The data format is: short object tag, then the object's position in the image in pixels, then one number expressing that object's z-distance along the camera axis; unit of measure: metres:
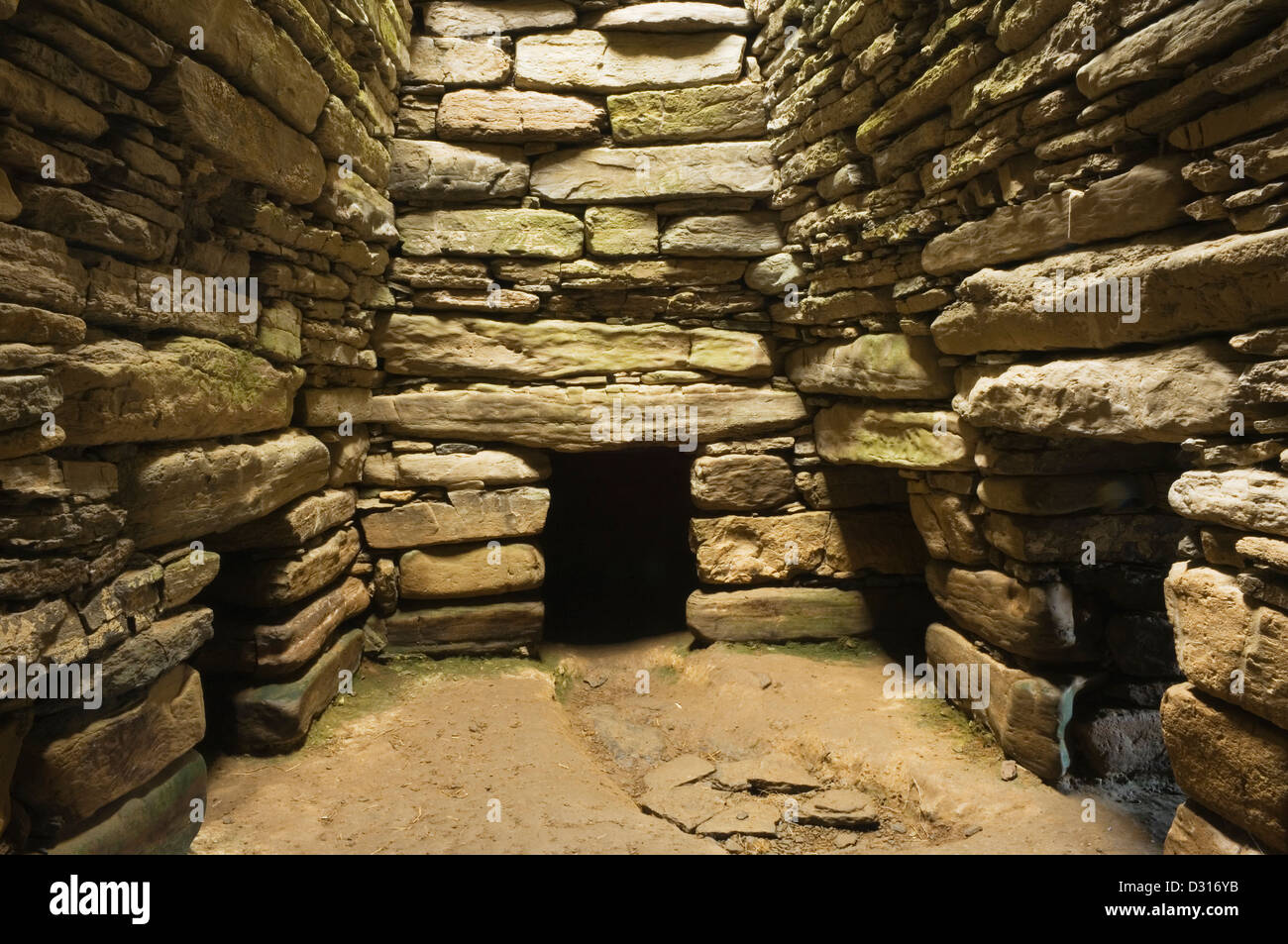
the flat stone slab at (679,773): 4.12
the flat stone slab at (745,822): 3.68
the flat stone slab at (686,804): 3.75
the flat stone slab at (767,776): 4.09
